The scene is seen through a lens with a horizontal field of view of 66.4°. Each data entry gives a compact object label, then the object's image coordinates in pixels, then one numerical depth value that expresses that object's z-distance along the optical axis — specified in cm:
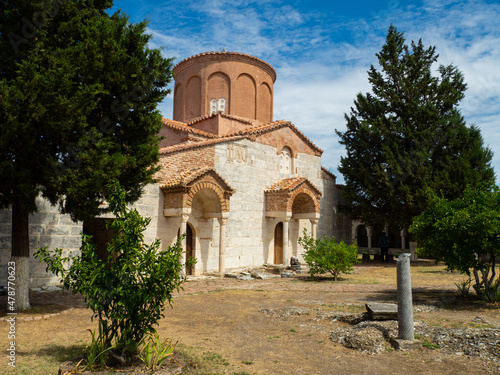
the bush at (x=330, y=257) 1212
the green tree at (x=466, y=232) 706
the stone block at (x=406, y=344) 495
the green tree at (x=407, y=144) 1738
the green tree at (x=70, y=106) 591
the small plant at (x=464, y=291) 832
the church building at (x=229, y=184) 1166
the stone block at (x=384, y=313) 597
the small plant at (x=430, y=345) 497
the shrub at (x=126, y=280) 391
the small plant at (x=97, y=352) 393
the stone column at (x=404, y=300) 514
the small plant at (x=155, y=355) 400
